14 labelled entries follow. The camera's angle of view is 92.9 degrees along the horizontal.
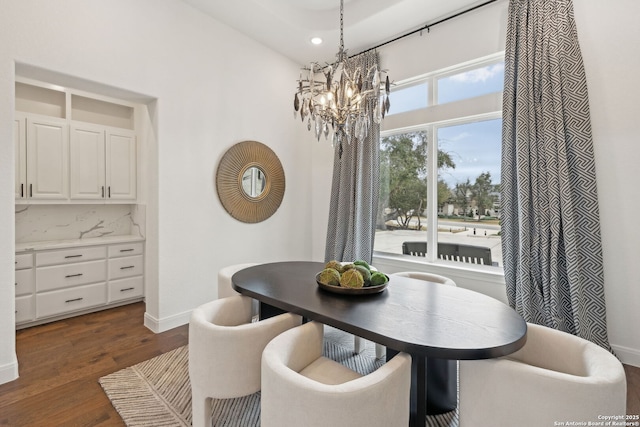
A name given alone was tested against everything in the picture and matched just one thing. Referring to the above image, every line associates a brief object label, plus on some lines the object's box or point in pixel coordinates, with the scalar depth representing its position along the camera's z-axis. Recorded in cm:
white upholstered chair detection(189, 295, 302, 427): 148
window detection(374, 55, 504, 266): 303
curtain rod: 293
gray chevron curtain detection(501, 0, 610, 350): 237
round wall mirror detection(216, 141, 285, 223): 344
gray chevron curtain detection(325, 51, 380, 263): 366
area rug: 174
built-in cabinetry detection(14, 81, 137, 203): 305
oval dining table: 120
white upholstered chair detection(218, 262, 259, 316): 232
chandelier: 225
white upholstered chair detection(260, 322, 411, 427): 105
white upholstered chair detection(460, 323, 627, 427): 102
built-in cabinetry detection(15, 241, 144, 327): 296
